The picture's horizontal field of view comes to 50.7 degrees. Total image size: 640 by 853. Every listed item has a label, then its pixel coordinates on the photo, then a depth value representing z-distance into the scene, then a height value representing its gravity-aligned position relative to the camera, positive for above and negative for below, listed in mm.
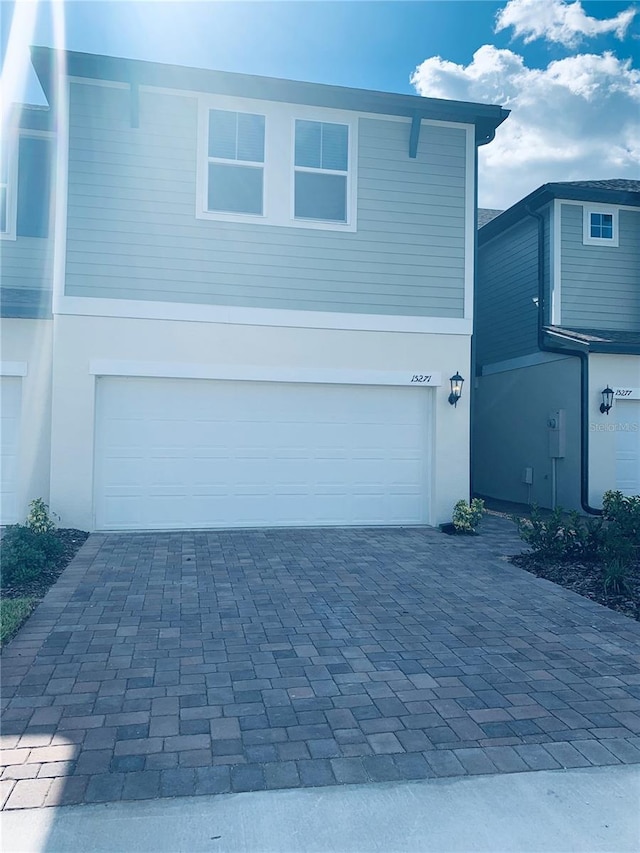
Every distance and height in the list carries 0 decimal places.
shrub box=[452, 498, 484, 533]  9797 -931
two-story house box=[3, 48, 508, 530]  9242 +2102
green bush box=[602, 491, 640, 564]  7293 -891
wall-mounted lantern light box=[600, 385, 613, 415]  11336 +911
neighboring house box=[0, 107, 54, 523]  9289 +626
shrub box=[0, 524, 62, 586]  6652 -1160
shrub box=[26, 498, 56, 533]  8570 -979
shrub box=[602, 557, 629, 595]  6719 -1241
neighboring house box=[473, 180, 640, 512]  11516 +1991
